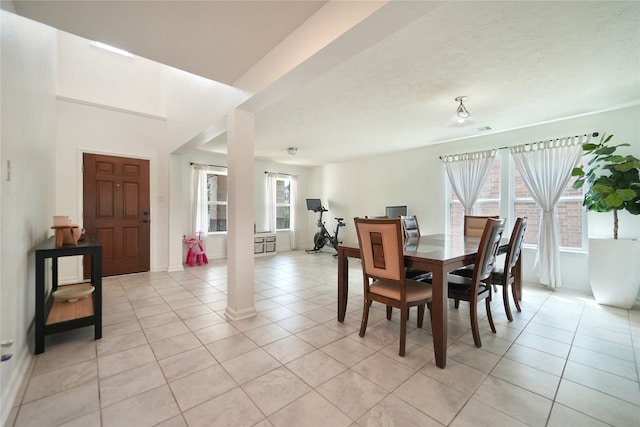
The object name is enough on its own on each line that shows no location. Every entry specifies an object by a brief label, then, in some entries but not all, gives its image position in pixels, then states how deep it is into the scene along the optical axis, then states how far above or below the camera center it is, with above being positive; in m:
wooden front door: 4.02 +0.07
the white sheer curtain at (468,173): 4.26 +0.68
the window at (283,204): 7.08 +0.26
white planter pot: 2.88 -0.67
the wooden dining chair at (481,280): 2.07 -0.59
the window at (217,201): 5.83 +0.29
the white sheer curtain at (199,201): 5.45 +0.27
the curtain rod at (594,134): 3.33 +1.00
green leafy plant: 2.81 +0.31
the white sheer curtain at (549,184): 3.54 +0.39
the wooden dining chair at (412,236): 2.89 -0.32
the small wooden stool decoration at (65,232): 2.19 -0.15
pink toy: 5.12 -0.76
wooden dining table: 1.83 -0.39
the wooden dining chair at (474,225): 3.48 -0.18
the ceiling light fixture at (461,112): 2.78 +1.10
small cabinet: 6.20 -0.74
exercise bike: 6.63 -0.51
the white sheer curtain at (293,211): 7.19 +0.06
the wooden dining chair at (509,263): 2.52 -0.49
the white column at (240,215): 2.58 -0.02
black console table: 1.96 -0.60
